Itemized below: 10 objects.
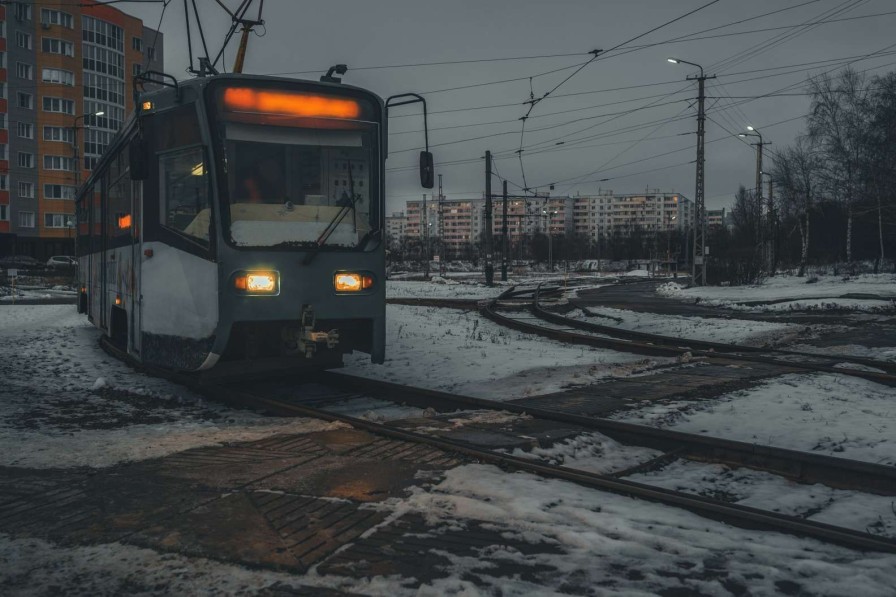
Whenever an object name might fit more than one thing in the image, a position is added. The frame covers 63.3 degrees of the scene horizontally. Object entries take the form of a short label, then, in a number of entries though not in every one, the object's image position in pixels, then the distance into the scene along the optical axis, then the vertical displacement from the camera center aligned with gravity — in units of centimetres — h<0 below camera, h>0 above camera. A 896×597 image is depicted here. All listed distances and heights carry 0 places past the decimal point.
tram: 701 +55
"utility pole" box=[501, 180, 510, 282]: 4047 +142
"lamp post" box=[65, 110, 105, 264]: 6325 +483
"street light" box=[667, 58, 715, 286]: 3031 +351
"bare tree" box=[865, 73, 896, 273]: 3944 +722
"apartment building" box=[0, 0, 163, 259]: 6438 +1529
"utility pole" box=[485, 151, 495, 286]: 3447 +348
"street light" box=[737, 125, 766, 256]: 3797 +499
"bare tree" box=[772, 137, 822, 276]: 4649 +718
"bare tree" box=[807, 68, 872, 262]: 4278 +891
